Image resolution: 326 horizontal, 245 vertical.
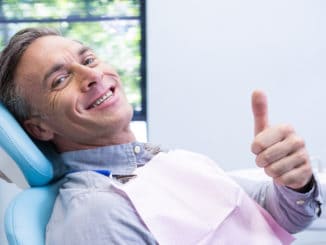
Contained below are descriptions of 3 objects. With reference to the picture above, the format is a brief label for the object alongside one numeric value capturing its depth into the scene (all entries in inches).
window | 84.4
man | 35.6
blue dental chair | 32.8
